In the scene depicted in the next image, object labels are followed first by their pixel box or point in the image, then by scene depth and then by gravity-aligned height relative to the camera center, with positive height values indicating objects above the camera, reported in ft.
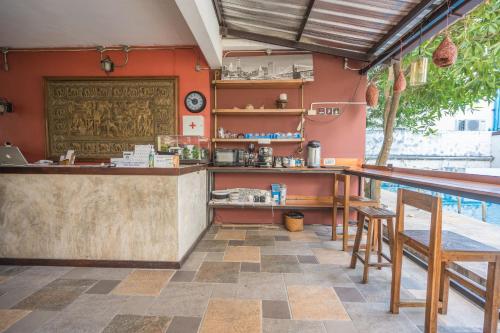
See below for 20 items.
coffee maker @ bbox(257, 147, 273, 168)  12.25 -0.46
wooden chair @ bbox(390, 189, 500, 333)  4.44 -1.92
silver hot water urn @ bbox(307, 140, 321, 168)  12.39 -0.23
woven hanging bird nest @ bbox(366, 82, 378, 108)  11.22 +2.53
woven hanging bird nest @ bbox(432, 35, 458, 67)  6.55 +2.62
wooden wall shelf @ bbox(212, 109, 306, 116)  12.20 +1.87
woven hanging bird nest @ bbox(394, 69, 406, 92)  9.21 +2.54
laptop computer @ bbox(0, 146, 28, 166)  10.65 -0.39
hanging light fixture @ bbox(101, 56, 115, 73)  12.60 +4.23
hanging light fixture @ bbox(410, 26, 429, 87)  7.82 +2.55
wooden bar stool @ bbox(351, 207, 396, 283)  7.04 -2.41
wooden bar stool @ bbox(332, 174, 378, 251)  9.48 -2.04
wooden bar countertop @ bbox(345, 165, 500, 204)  4.86 -0.80
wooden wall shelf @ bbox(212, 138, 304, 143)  12.44 +0.44
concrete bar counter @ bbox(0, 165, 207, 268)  7.89 -2.21
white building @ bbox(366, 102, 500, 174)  38.73 +0.46
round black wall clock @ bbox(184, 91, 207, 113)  12.92 +2.41
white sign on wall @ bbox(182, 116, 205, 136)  12.96 +1.21
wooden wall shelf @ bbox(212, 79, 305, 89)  12.13 +3.29
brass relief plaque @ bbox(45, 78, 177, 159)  13.09 +1.79
